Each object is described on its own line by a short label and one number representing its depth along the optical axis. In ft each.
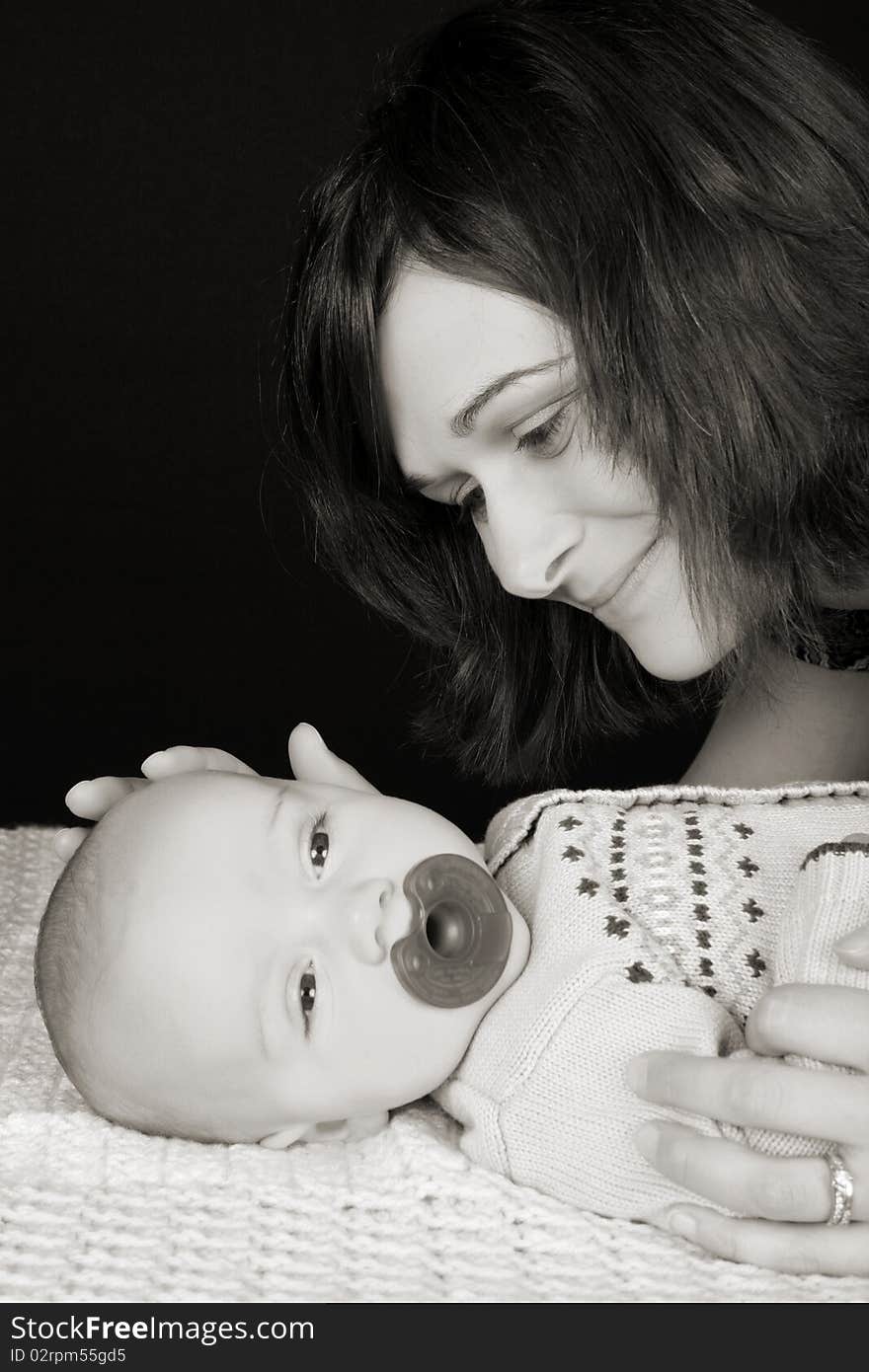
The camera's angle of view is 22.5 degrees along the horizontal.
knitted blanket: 1.77
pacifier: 1.98
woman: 2.14
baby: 1.96
